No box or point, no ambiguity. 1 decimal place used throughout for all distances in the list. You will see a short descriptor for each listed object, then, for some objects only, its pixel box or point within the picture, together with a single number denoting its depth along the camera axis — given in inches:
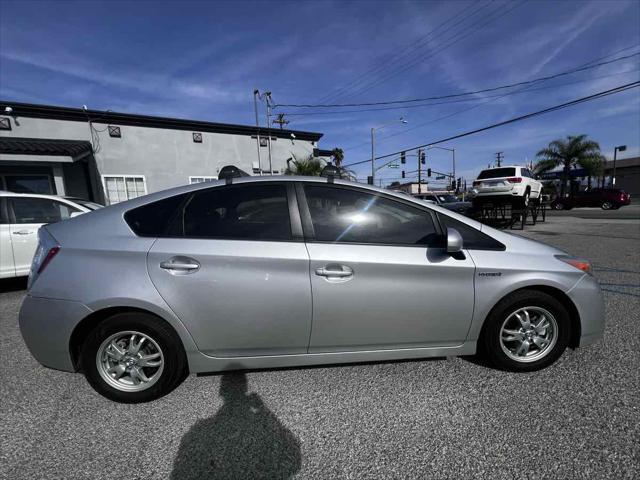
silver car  80.5
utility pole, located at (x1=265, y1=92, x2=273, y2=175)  694.5
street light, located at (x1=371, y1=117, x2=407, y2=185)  1135.6
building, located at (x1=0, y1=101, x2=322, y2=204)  458.9
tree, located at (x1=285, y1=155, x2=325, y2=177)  662.8
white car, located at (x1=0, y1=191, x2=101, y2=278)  184.1
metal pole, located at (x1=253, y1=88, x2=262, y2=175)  678.6
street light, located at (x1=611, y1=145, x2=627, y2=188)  1614.3
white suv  460.9
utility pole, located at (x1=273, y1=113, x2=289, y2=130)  1141.5
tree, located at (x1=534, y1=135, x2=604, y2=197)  1176.8
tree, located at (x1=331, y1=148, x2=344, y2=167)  1423.5
